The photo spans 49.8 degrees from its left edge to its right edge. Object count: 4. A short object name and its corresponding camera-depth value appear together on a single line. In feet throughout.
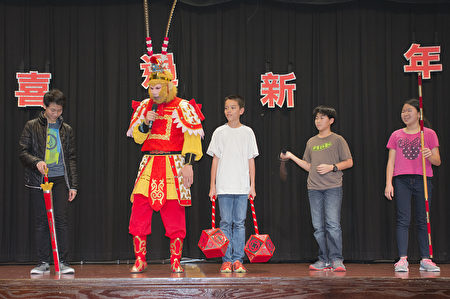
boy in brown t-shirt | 13.24
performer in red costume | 12.09
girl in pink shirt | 13.16
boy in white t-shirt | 12.80
